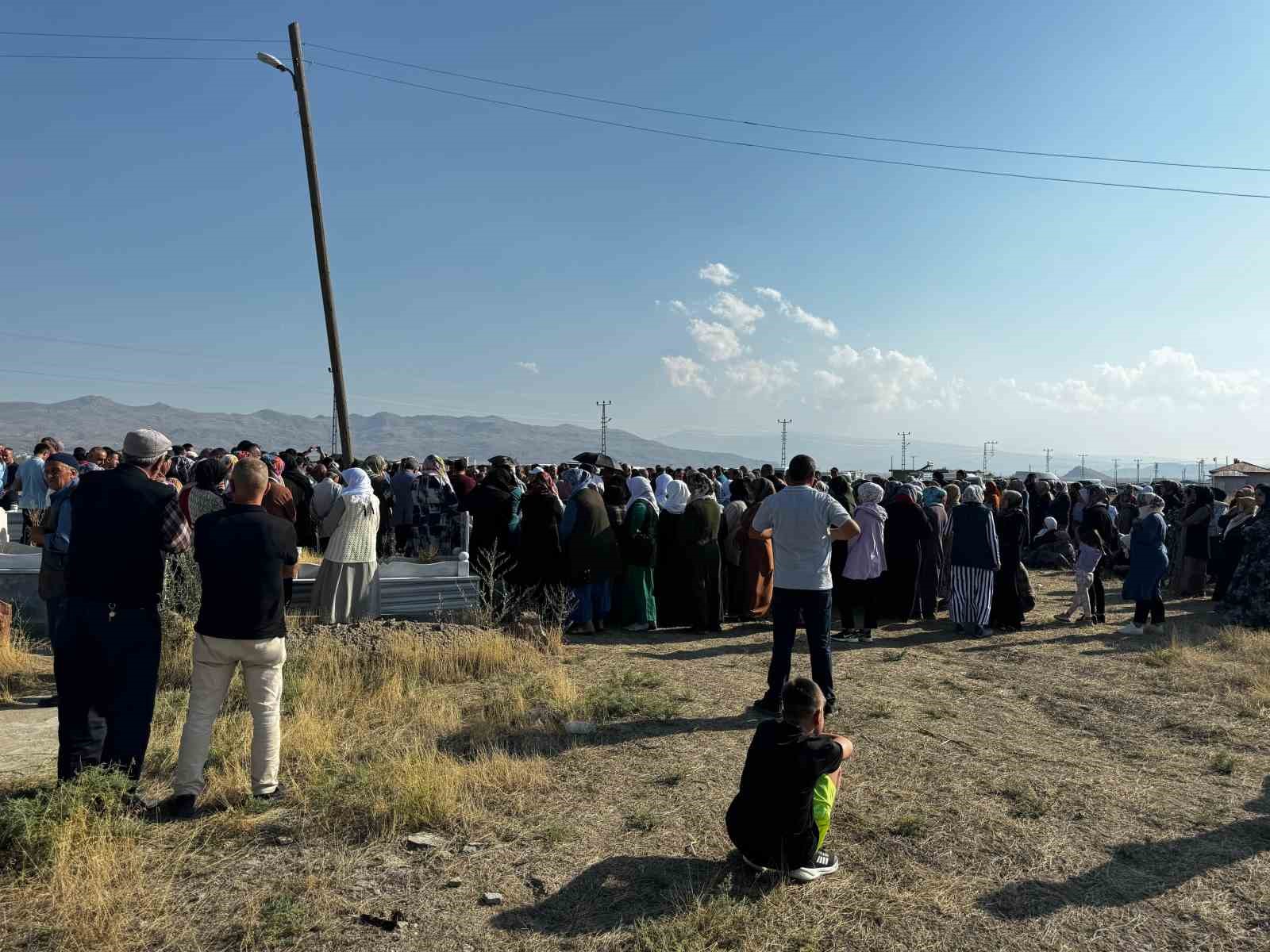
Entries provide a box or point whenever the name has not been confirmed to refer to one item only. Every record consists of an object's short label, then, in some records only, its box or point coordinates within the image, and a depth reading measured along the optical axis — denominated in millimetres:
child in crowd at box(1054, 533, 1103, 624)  10234
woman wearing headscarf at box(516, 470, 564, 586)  9266
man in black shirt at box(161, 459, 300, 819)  4180
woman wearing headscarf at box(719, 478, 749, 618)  10352
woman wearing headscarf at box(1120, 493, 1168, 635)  9656
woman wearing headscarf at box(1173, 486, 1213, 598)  12719
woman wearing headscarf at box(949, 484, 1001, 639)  9672
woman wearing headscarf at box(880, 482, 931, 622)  10289
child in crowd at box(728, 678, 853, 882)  3662
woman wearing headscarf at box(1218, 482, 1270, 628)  10164
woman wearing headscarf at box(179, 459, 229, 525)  7371
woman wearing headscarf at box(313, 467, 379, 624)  7969
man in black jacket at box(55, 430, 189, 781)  4039
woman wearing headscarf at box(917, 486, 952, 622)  10758
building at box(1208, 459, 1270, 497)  37094
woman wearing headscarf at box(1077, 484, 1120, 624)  9742
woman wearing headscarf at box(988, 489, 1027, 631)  10156
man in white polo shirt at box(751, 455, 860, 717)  5965
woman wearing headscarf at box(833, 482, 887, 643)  9156
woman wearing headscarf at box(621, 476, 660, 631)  9547
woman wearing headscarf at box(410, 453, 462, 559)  11602
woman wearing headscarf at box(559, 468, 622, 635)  9242
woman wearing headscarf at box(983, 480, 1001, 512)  12812
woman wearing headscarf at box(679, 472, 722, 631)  9656
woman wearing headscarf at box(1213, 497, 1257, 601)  11812
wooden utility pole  13906
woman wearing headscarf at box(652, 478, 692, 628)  10039
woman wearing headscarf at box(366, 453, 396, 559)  12631
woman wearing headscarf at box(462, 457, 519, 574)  9672
